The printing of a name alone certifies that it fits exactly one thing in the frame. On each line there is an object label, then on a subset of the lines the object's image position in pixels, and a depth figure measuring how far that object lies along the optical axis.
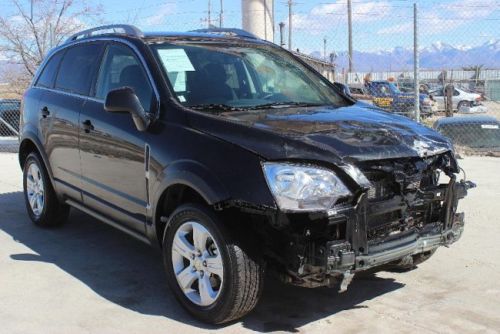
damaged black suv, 3.50
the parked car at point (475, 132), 10.49
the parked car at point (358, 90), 24.95
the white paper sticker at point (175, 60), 4.59
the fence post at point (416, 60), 9.45
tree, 16.22
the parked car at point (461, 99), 28.62
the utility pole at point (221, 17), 17.22
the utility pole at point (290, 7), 19.57
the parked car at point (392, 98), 23.00
